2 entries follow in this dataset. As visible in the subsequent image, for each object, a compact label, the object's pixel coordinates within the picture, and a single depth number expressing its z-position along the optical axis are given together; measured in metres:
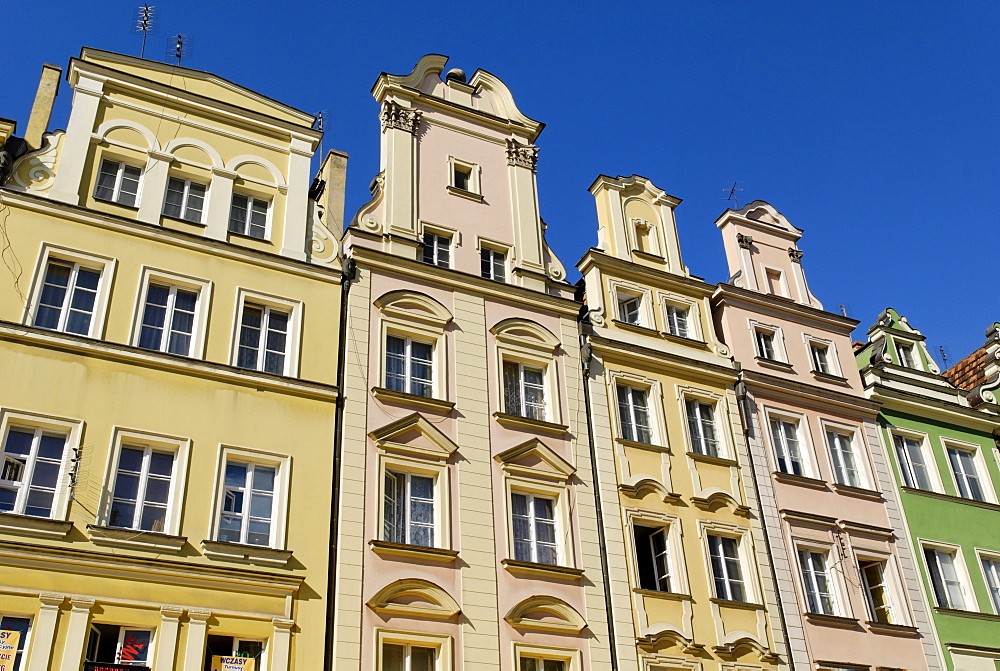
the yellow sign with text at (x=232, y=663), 19.09
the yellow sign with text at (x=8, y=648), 17.39
